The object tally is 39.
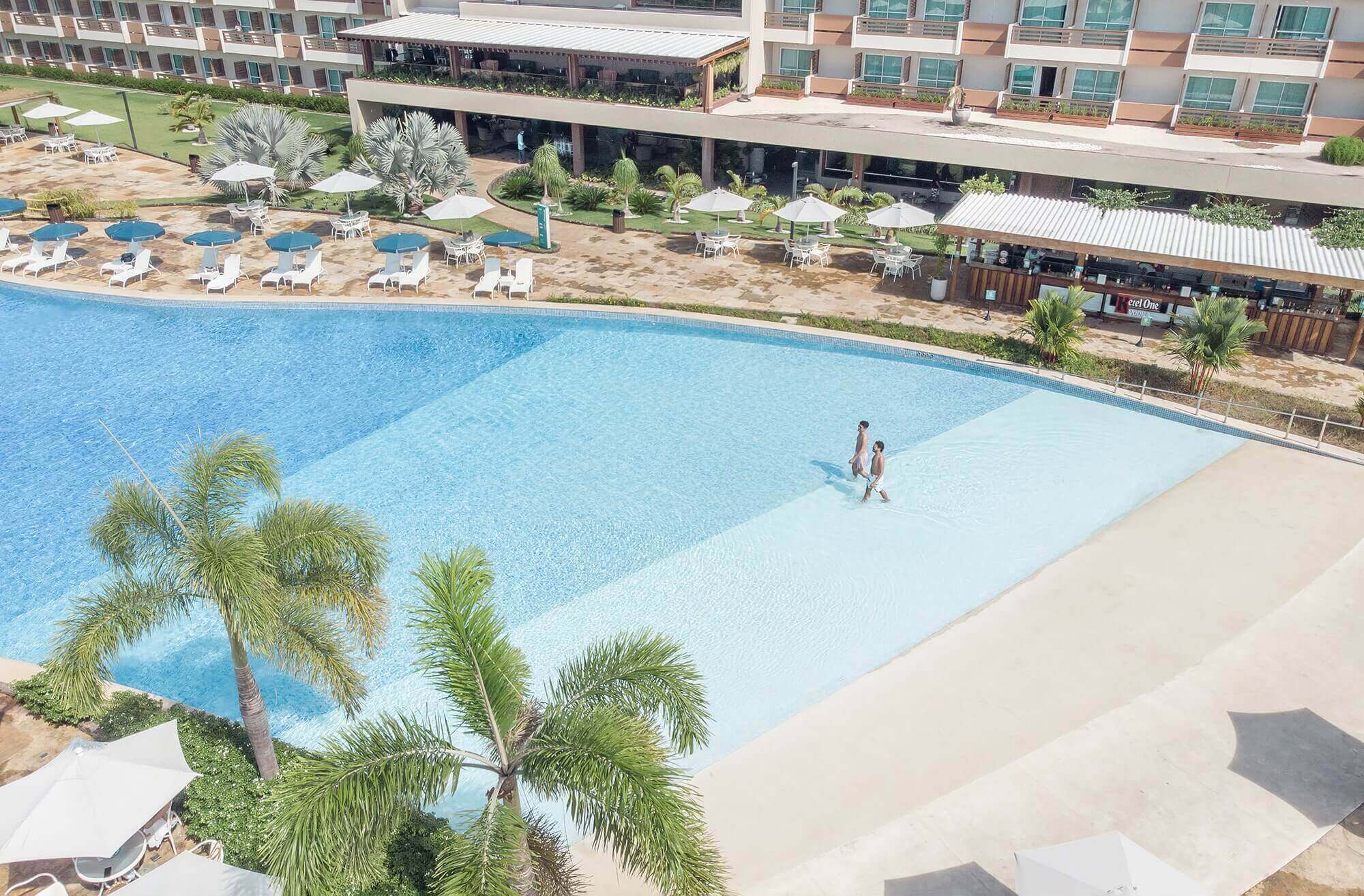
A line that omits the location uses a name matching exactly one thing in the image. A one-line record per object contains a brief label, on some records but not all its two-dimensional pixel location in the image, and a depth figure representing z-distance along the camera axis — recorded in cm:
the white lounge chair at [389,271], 2791
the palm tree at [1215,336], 2128
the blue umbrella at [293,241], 2811
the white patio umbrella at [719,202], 3006
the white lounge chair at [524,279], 2727
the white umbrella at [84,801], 1041
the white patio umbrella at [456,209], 2880
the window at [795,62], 3872
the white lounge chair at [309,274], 2788
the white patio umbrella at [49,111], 3894
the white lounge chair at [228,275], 2762
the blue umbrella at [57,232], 2891
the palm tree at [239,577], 1053
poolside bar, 2383
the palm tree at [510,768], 835
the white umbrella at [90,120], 3806
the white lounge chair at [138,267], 2828
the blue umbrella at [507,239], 2916
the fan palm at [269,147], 3378
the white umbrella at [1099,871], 965
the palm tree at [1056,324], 2309
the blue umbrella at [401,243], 2806
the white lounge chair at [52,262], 2888
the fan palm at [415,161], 3250
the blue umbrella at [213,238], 2983
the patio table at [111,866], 1098
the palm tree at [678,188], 3347
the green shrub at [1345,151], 2952
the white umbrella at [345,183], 3097
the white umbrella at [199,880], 996
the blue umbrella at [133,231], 2873
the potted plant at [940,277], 2722
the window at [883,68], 3775
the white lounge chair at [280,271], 2800
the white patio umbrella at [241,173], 3159
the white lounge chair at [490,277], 2744
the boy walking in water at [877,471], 1861
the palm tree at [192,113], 4216
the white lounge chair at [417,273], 2777
